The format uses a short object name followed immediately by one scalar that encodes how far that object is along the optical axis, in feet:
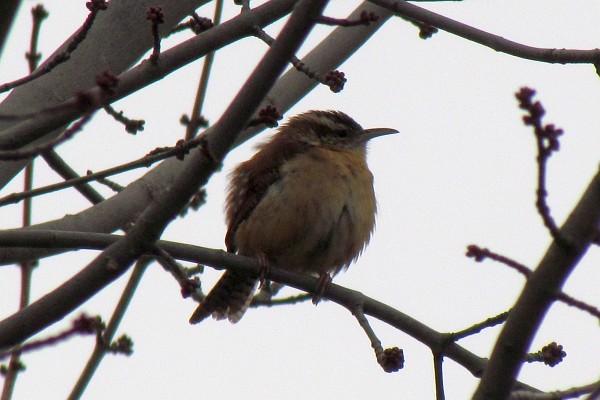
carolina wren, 36.09
